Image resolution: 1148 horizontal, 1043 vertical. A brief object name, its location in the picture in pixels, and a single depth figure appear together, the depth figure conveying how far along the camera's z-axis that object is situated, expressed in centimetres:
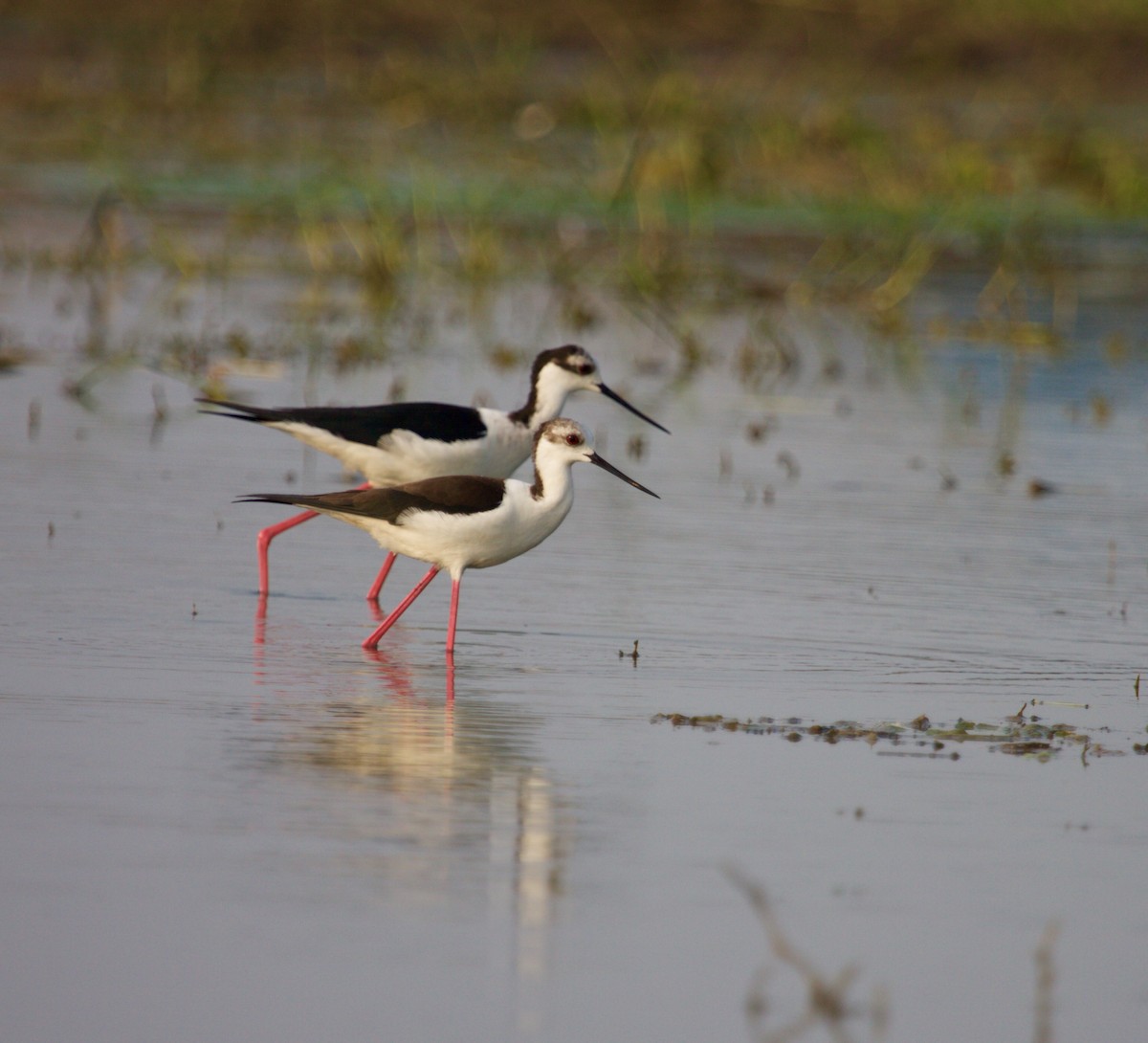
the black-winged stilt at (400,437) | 1725
